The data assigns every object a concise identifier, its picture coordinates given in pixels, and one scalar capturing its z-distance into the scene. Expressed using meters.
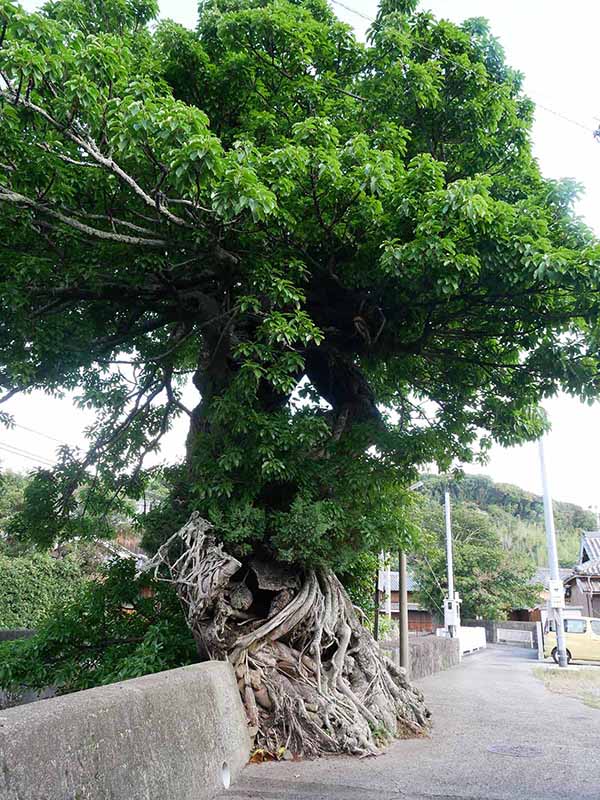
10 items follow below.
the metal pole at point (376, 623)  10.97
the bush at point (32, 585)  18.05
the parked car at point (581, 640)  22.27
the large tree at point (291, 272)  5.99
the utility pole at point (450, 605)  25.50
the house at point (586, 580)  30.70
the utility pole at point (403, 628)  11.69
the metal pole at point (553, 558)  19.39
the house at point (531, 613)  40.57
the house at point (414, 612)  38.72
